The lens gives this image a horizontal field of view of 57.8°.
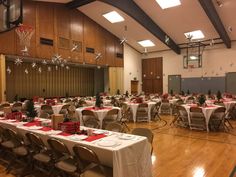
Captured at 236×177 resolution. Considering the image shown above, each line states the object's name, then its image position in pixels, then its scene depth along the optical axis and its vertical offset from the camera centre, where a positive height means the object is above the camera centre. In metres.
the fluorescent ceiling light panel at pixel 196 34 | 14.98 +3.68
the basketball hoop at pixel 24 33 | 9.24 +2.41
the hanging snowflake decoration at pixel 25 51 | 11.46 +2.01
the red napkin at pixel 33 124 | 4.59 -0.80
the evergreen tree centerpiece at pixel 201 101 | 7.82 -0.58
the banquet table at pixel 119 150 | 2.91 -0.91
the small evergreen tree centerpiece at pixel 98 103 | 7.79 -0.60
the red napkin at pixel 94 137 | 3.41 -0.83
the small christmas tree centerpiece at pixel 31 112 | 5.18 -0.60
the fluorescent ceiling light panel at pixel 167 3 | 11.90 +4.71
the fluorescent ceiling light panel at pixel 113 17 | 14.40 +4.86
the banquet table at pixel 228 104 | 9.20 -0.82
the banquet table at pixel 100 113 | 7.10 -0.89
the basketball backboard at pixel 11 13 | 5.16 +1.85
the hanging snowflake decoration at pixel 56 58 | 11.73 +1.67
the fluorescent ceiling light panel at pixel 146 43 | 17.84 +3.66
